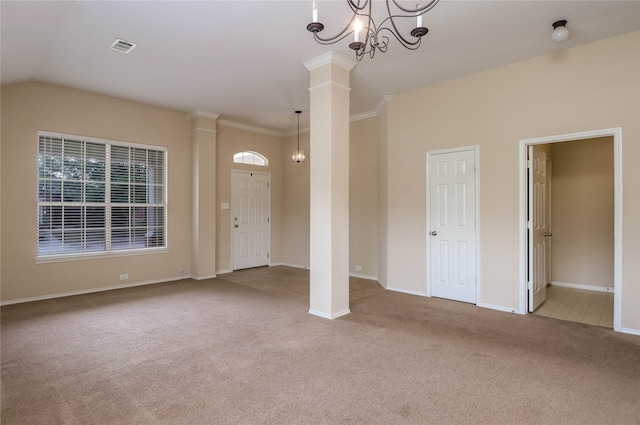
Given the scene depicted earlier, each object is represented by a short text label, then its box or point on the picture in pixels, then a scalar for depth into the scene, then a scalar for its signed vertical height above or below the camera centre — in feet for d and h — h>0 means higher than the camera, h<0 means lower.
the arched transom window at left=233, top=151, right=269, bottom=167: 23.30 +3.75
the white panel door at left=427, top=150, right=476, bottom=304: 14.78 -0.71
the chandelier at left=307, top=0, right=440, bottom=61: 6.34 +5.82
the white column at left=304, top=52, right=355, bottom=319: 12.75 +0.95
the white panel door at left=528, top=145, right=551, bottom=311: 13.53 -0.72
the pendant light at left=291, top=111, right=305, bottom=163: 21.57 +3.49
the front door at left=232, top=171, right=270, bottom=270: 23.09 -0.65
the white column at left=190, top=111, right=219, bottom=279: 20.30 +0.95
